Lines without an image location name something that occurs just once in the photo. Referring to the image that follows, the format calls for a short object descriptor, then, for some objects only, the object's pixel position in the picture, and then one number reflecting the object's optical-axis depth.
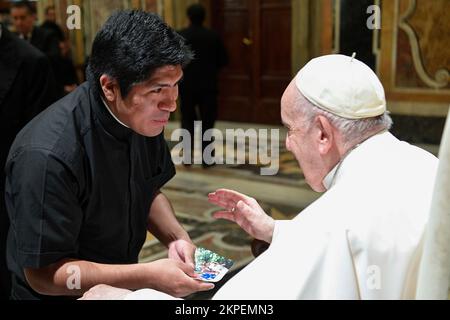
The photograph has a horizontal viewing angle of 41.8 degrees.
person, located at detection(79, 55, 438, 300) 1.31
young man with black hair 1.72
